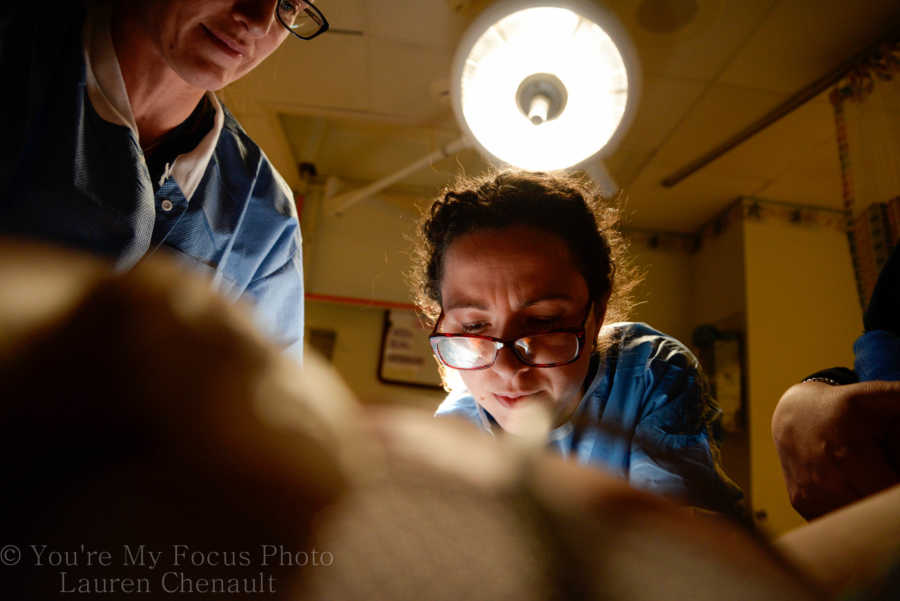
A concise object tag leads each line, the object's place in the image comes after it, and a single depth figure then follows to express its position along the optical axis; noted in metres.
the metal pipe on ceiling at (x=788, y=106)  1.54
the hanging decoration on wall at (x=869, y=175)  1.31
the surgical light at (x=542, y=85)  0.97
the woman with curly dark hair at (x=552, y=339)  0.72
